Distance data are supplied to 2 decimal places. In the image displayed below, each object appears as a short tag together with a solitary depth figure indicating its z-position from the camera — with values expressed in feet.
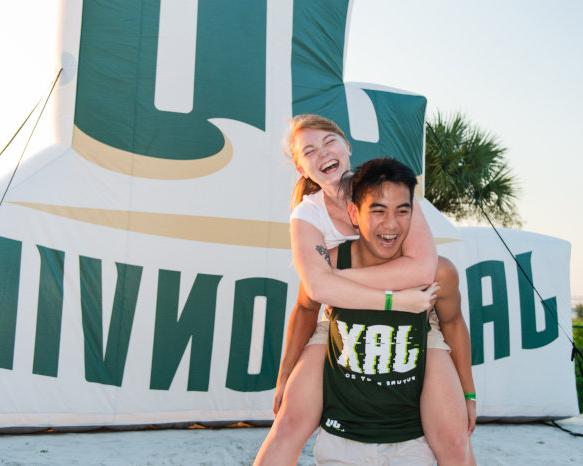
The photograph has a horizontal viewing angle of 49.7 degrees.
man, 6.55
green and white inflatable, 13.25
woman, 6.48
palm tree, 35.70
